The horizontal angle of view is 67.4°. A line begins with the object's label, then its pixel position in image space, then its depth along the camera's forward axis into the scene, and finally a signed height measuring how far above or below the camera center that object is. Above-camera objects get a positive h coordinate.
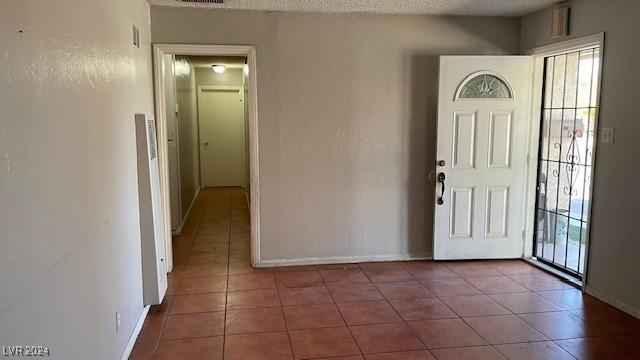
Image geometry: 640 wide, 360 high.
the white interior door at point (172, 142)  5.52 -0.19
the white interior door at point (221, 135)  9.71 -0.17
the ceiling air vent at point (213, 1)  3.92 +1.02
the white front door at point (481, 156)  4.44 -0.28
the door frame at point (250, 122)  4.18 +0.04
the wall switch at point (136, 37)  3.35 +0.64
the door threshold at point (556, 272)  4.03 -1.30
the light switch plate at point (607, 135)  3.52 -0.06
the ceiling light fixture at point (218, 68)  8.66 +1.07
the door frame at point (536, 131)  3.87 -0.04
